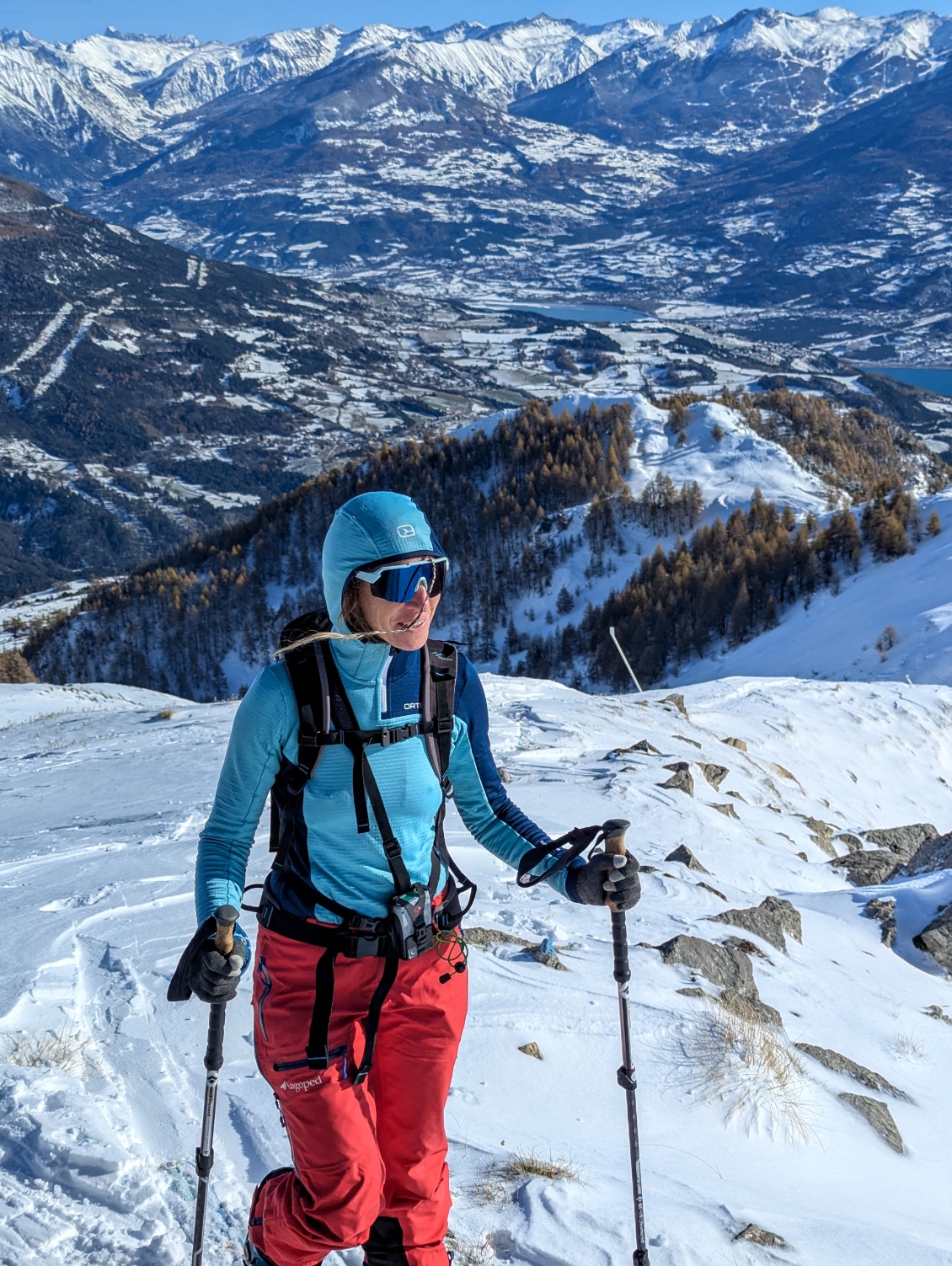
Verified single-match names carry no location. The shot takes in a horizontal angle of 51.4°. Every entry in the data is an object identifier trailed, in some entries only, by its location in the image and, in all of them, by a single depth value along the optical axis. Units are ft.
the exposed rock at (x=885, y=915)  40.91
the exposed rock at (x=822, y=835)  63.67
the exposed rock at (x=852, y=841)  65.51
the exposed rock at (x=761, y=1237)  17.06
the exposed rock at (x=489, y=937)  28.68
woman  13.03
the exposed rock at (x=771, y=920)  35.45
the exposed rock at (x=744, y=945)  32.94
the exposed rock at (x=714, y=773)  67.51
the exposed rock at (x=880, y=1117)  23.07
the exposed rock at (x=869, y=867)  56.03
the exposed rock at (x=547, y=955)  27.68
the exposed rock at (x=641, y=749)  65.92
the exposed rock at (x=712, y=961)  29.27
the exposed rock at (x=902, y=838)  65.57
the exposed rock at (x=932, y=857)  49.78
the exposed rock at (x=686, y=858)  43.83
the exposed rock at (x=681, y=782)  57.47
